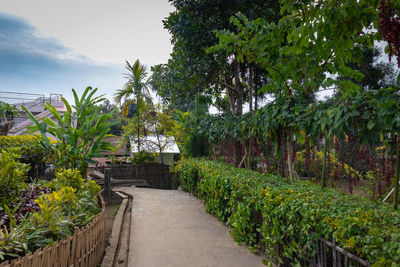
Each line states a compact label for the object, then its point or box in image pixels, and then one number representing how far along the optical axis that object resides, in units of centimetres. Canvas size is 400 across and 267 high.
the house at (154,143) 1326
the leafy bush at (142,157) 1258
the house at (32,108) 1688
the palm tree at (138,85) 1428
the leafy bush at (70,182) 418
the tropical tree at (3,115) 800
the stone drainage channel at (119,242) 368
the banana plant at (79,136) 561
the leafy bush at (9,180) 328
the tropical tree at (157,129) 1303
